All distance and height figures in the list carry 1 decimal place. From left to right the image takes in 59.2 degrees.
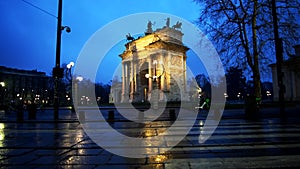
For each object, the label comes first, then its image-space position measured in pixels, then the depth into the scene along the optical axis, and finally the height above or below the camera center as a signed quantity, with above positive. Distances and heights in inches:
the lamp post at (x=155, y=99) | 1347.1 +35.6
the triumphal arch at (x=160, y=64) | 2316.7 +393.4
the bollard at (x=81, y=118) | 652.2 -27.1
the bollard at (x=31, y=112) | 776.3 -12.3
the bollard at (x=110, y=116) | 692.7 -25.1
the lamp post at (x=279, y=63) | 665.6 +104.5
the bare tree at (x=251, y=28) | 1063.9 +318.8
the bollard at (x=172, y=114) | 703.4 -24.4
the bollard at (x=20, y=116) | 697.3 -20.9
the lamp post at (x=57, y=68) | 689.0 +101.8
